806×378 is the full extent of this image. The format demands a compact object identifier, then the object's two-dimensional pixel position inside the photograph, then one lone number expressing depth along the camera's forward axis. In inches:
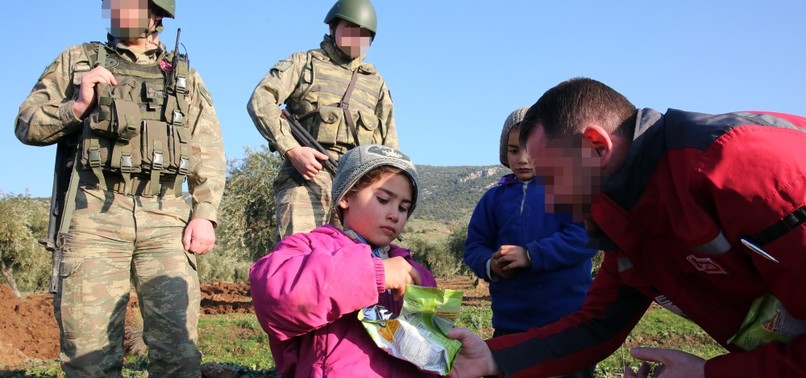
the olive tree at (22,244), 940.6
